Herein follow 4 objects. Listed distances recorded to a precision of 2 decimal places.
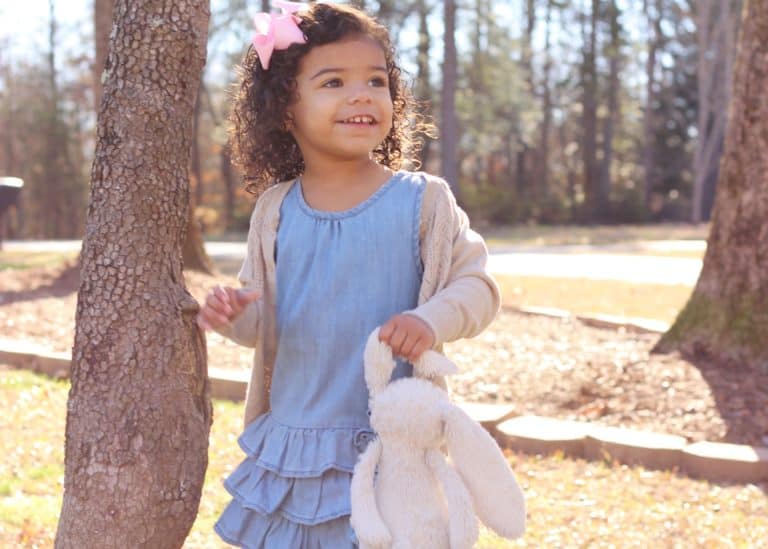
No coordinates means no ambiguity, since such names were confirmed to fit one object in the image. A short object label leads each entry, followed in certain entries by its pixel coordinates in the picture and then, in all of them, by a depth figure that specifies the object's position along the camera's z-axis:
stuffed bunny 2.09
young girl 2.29
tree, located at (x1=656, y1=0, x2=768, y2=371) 5.46
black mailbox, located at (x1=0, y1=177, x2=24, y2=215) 12.10
